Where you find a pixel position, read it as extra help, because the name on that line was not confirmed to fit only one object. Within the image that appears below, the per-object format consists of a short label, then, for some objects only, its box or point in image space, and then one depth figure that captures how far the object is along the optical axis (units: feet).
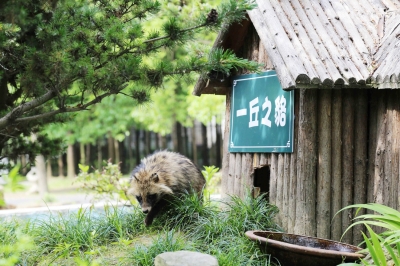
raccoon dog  24.02
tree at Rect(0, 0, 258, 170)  17.90
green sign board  22.53
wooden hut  20.04
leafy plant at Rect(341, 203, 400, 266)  14.74
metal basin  17.54
